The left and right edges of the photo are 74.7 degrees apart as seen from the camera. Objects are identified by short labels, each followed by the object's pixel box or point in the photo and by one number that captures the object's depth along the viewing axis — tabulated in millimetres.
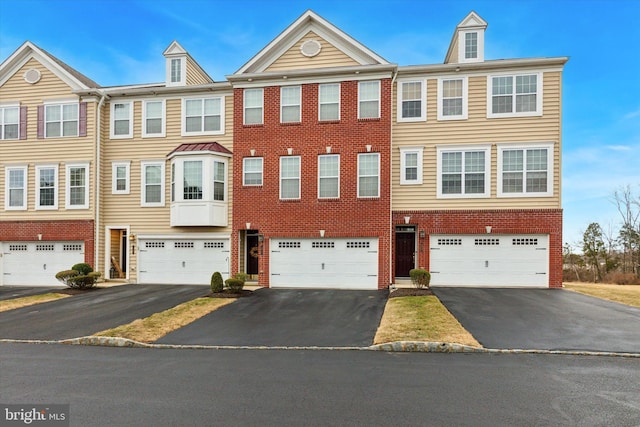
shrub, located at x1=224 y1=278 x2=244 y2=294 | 15766
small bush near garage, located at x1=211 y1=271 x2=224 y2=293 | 15945
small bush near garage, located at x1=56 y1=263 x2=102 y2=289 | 17789
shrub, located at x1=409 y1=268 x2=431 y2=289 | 16391
